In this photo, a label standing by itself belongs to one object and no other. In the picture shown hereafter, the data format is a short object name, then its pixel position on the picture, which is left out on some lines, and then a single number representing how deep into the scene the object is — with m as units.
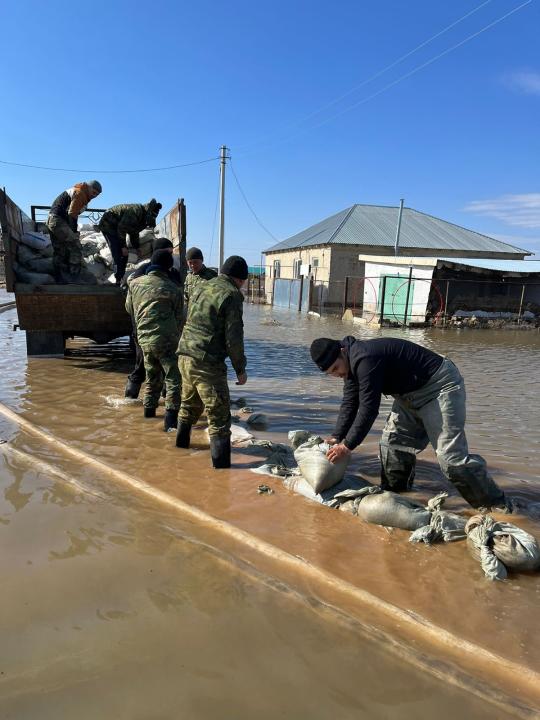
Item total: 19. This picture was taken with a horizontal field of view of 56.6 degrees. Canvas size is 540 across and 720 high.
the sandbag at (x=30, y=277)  6.65
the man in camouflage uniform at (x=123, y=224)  6.65
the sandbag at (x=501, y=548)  2.38
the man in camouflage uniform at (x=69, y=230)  6.57
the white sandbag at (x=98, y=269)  7.51
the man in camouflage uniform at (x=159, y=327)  4.50
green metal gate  16.97
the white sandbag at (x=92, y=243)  8.15
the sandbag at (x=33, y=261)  6.90
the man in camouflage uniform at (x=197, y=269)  4.88
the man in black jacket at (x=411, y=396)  2.74
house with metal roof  17.47
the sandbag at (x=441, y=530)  2.69
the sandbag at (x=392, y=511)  2.81
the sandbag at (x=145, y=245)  7.41
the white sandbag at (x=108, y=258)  7.72
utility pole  21.75
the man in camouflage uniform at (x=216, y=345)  3.46
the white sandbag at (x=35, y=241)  7.12
